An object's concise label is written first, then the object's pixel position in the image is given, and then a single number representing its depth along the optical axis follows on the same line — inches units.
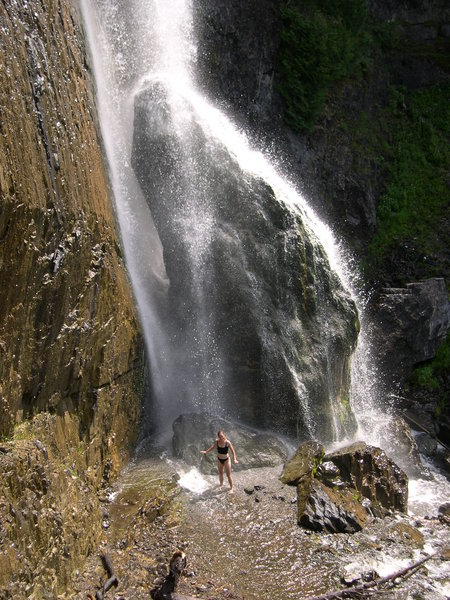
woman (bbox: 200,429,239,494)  353.7
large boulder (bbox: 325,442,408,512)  364.5
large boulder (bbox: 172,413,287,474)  381.1
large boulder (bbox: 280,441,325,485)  362.6
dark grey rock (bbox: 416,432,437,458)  499.5
